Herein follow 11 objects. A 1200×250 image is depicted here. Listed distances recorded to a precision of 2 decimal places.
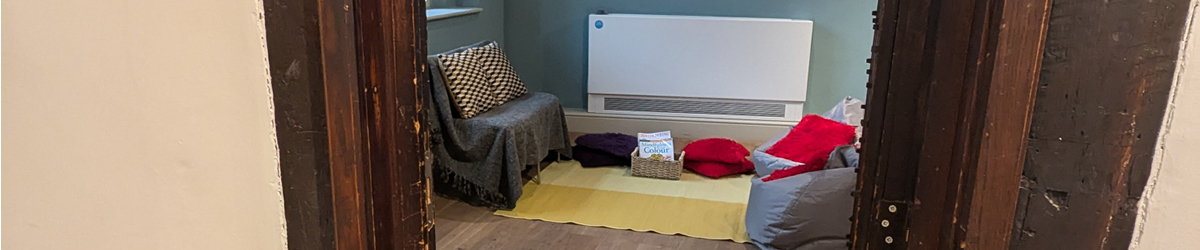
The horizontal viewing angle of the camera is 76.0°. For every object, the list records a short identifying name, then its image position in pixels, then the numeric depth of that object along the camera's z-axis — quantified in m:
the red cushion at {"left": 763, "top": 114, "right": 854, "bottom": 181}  3.17
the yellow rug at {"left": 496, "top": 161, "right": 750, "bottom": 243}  2.89
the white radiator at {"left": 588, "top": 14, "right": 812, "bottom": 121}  3.87
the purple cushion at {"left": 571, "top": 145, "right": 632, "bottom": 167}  3.71
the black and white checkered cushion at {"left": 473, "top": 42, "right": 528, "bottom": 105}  3.39
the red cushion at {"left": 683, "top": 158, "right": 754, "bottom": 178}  3.55
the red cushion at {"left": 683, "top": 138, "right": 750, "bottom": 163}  3.58
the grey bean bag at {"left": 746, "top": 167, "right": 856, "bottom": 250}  2.35
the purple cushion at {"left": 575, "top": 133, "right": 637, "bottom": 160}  3.76
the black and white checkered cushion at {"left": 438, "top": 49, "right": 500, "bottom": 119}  3.04
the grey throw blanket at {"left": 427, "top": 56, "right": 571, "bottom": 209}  2.96
